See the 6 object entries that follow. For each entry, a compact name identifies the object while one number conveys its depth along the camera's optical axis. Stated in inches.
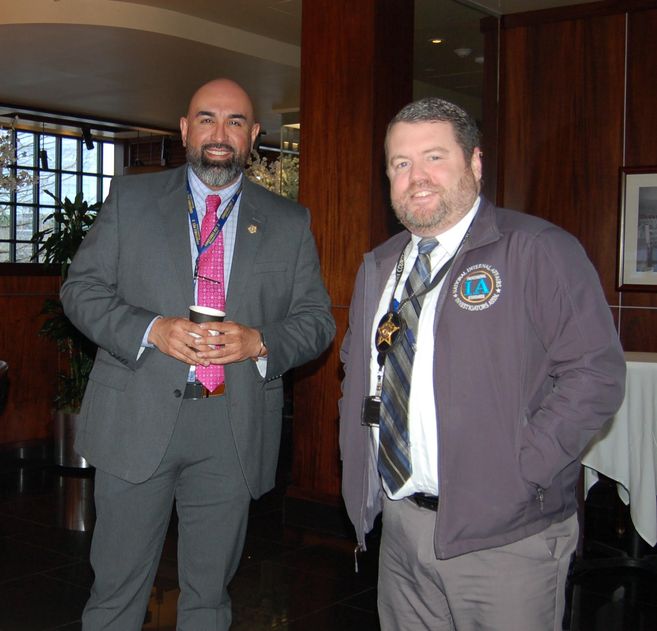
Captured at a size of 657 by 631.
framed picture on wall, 246.4
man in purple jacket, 71.7
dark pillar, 190.1
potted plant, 260.2
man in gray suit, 100.3
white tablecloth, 169.0
